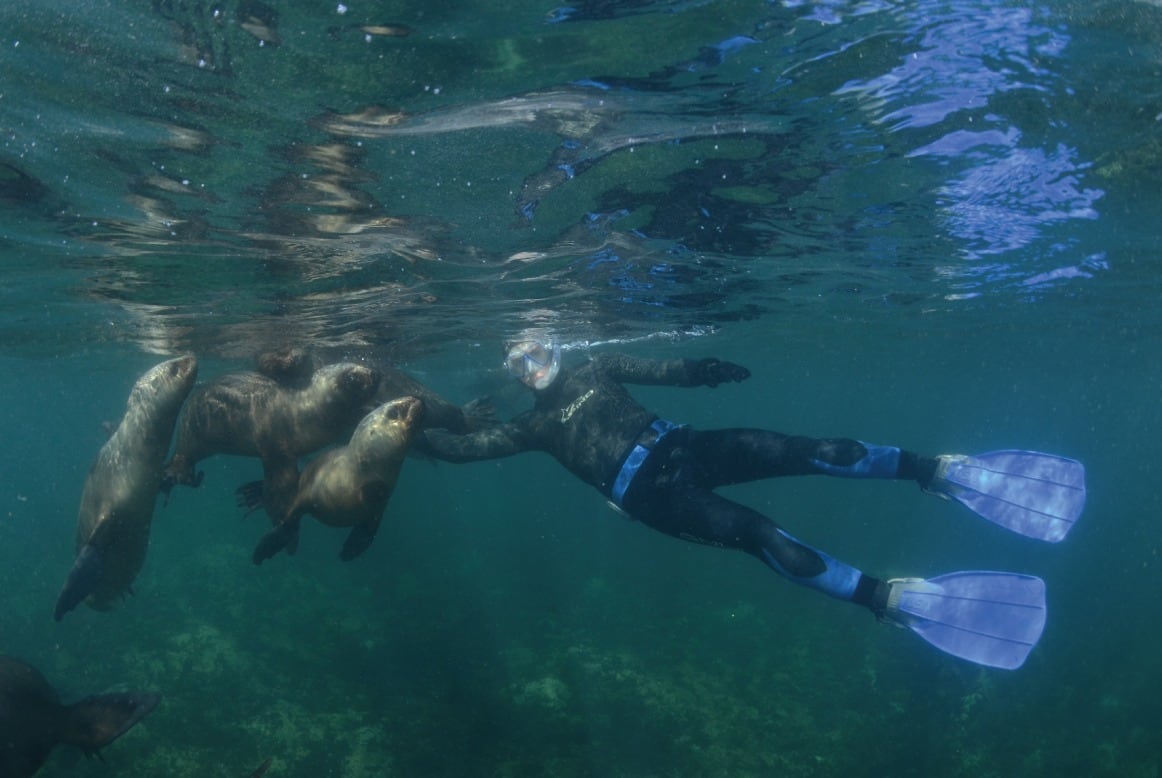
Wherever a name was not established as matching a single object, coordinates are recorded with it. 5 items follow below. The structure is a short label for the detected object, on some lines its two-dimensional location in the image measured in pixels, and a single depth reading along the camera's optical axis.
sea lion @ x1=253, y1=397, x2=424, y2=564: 7.47
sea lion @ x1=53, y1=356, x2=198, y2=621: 8.22
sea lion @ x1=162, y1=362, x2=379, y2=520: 8.85
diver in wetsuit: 6.68
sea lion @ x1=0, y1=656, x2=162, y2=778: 7.34
